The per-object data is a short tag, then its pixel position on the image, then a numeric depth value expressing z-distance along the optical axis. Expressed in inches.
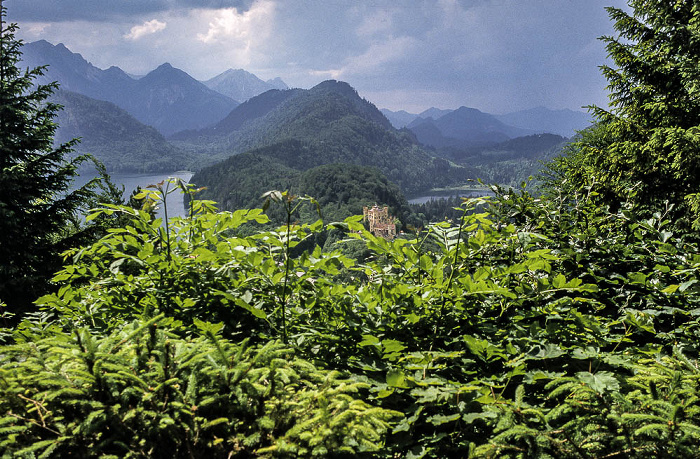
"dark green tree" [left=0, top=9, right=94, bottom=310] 496.1
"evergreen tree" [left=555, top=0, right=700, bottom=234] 474.0
